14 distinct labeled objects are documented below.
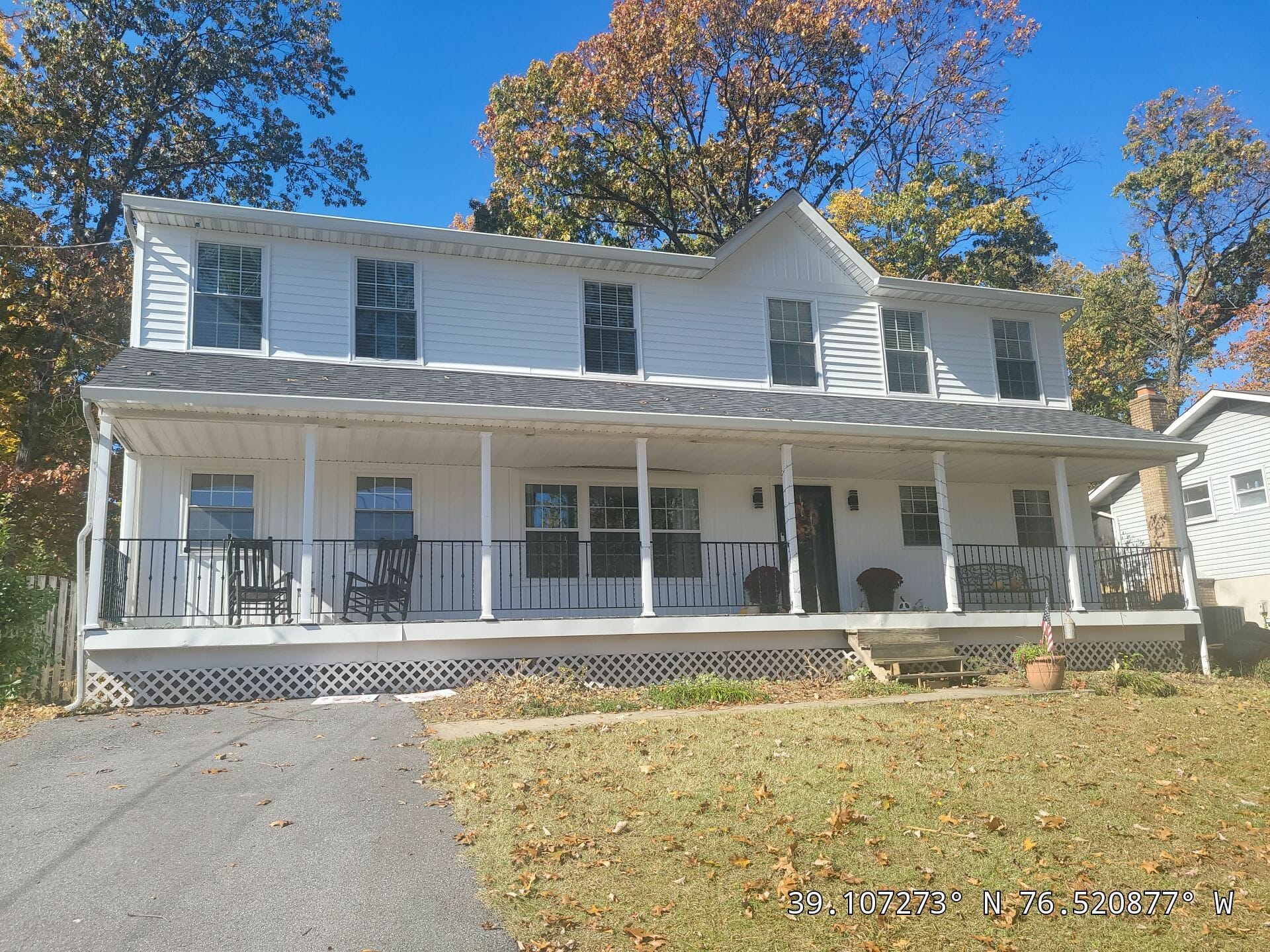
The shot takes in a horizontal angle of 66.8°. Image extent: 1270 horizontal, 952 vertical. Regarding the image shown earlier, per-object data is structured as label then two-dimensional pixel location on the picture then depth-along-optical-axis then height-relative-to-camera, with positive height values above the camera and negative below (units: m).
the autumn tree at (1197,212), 29.94 +12.80
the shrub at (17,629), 9.89 +0.35
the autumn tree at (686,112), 23.69 +13.25
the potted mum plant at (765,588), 14.02 +0.69
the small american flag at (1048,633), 11.60 -0.10
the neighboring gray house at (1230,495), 19.44 +2.55
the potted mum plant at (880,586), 14.66 +0.68
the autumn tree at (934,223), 25.31 +10.71
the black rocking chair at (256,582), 11.02 +0.84
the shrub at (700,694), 10.62 -0.62
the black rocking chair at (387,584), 11.70 +0.81
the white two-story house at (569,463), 11.16 +2.52
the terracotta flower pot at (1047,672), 11.36 -0.55
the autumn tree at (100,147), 19.11 +11.24
